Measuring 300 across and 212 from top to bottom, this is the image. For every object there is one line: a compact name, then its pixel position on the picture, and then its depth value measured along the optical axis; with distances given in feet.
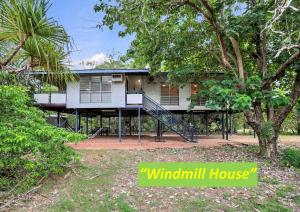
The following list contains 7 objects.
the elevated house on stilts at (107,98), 51.44
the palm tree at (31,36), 10.91
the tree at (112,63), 112.37
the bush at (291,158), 31.99
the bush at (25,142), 18.58
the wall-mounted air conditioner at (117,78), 52.29
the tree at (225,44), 30.63
